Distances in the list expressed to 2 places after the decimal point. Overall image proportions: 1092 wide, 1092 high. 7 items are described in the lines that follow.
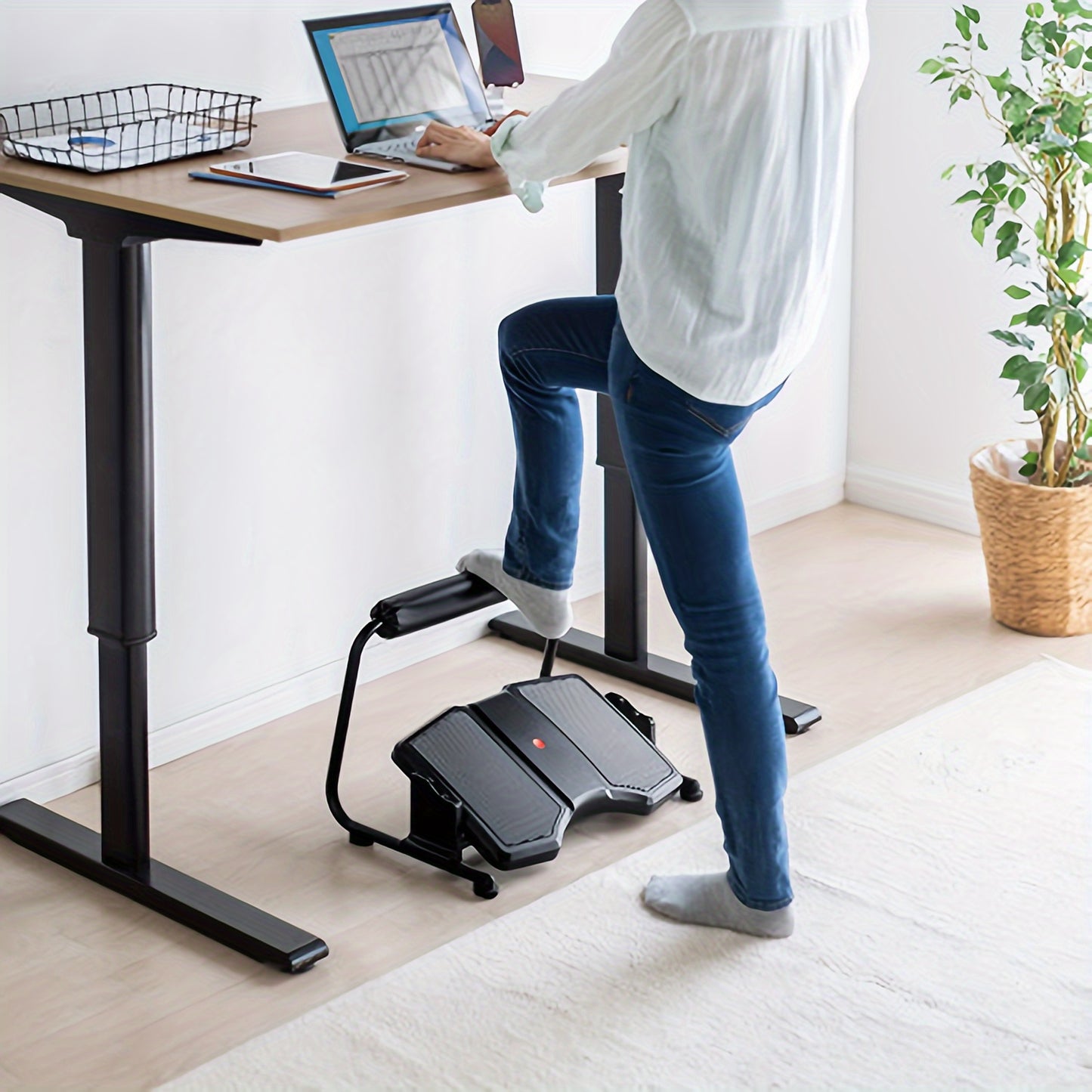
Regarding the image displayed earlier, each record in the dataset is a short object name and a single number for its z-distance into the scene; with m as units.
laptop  4.06
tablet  3.64
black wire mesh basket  3.79
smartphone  4.61
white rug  3.48
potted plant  5.27
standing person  3.24
